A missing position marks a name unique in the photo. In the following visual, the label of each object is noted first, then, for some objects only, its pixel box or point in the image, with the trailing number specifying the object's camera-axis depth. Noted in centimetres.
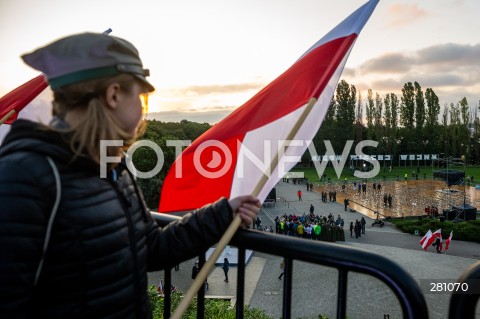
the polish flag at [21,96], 441
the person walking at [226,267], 1556
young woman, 118
